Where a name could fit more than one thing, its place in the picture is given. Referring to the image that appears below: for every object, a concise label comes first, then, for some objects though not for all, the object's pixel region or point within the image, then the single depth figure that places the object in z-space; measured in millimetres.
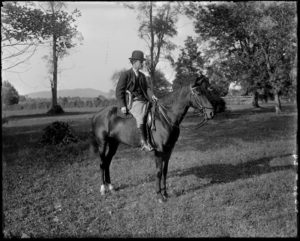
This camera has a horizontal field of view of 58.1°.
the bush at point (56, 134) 14234
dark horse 6863
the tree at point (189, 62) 18078
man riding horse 7191
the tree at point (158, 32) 9522
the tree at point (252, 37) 11900
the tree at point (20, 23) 7148
